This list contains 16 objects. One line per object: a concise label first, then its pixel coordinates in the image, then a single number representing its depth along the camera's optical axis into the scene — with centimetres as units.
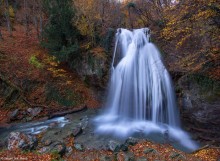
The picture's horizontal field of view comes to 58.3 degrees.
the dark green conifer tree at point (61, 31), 1511
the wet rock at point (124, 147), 828
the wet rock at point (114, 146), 829
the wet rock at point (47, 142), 893
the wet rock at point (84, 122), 1134
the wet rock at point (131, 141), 888
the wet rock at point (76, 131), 1006
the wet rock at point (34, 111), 1270
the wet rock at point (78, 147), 855
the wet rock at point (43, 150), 797
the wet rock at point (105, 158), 749
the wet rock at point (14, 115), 1209
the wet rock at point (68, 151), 797
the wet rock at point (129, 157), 741
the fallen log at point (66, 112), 1276
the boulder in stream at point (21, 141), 829
